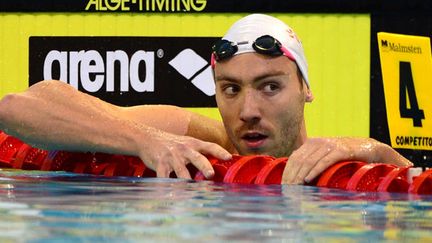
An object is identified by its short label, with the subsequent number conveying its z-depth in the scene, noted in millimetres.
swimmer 6492
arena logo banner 14414
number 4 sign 12164
